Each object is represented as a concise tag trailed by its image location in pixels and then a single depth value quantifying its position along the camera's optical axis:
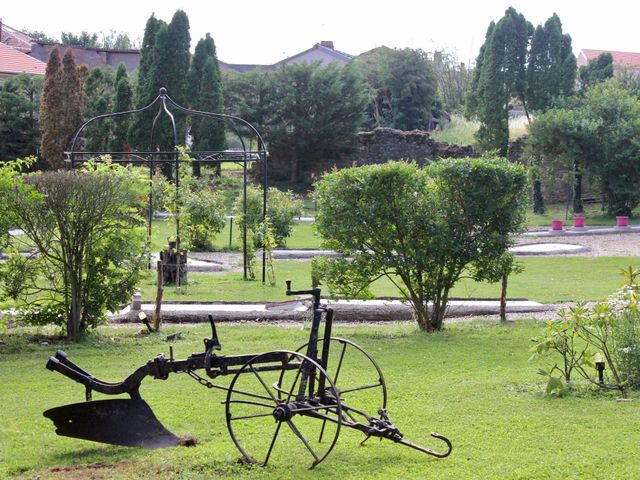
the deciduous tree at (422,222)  10.98
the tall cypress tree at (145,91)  36.19
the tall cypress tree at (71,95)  36.44
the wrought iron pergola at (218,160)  15.31
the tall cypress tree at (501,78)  34.88
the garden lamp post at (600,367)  7.27
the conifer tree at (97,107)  37.66
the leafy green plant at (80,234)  10.06
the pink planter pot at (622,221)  27.51
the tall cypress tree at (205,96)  37.19
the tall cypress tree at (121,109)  37.48
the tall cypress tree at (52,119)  36.03
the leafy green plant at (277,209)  20.42
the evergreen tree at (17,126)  38.03
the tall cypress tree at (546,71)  35.56
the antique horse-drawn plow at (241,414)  5.49
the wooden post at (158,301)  11.25
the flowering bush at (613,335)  7.32
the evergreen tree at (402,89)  49.38
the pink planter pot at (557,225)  26.45
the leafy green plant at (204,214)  19.81
